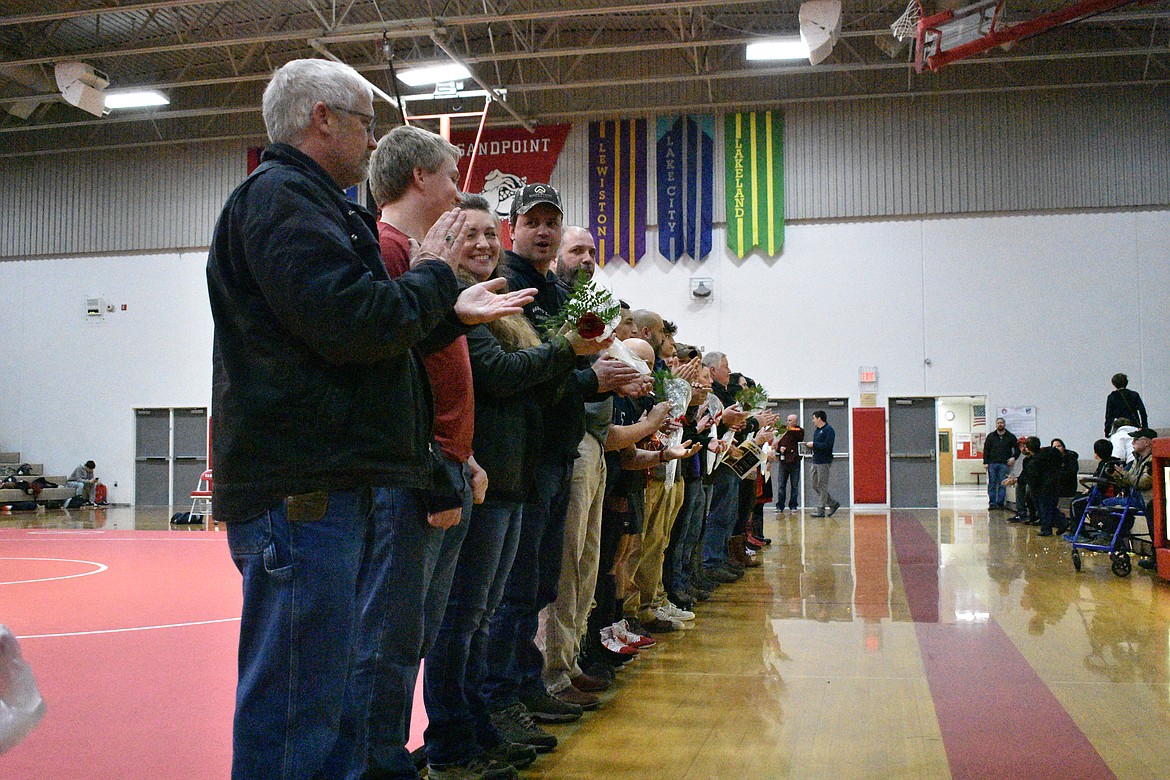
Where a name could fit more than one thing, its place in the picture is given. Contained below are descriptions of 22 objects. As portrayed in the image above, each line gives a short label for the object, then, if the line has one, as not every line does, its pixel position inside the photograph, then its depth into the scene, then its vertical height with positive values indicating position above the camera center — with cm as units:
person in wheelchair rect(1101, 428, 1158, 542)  782 -48
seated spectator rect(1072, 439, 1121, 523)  896 -46
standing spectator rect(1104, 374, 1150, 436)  1414 +17
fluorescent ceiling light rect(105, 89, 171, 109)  1728 +581
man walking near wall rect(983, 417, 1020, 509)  1652 -63
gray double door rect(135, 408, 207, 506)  2025 -64
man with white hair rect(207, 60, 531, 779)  167 -1
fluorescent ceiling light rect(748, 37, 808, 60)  1504 +584
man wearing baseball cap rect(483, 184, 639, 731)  321 -28
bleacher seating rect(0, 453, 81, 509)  1749 -127
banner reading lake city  1838 +441
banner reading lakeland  1822 +443
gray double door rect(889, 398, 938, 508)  1783 -61
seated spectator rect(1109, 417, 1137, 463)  1102 -23
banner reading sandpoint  1892 +514
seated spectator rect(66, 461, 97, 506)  1953 -117
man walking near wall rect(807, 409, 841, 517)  1628 -66
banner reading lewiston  1858 +445
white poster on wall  1738 +0
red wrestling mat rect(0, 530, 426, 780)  283 -103
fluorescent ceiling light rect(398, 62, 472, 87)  1539 +562
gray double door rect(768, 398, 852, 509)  1808 -37
